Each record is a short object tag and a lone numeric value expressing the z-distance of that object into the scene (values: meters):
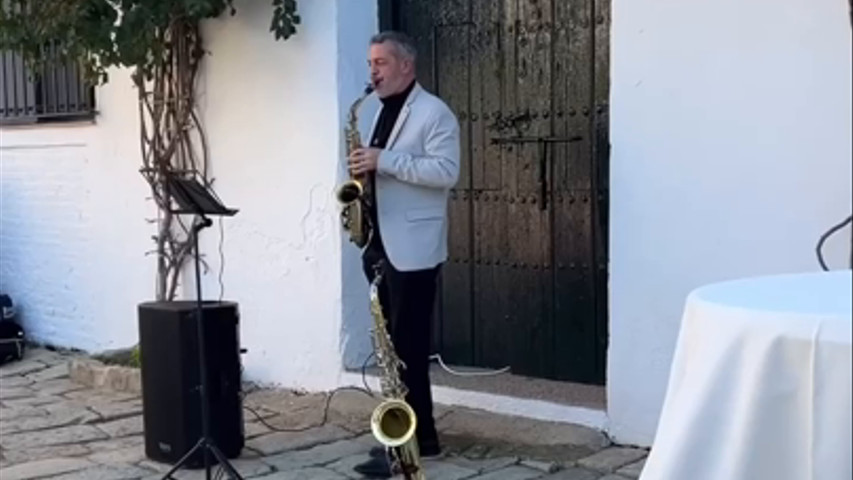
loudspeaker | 4.17
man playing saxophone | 3.97
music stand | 3.71
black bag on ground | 6.83
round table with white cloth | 1.81
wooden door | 4.61
